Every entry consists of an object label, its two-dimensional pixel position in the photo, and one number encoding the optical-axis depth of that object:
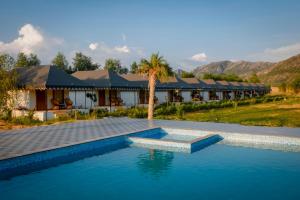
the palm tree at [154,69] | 15.86
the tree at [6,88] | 15.55
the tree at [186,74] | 51.04
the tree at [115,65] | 55.61
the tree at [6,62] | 16.85
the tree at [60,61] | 48.09
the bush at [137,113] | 17.12
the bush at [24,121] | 14.16
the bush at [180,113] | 16.95
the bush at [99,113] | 16.98
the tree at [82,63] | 49.82
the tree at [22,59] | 43.35
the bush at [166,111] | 18.78
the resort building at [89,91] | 18.14
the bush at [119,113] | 17.59
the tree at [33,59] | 45.36
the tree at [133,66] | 55.79
